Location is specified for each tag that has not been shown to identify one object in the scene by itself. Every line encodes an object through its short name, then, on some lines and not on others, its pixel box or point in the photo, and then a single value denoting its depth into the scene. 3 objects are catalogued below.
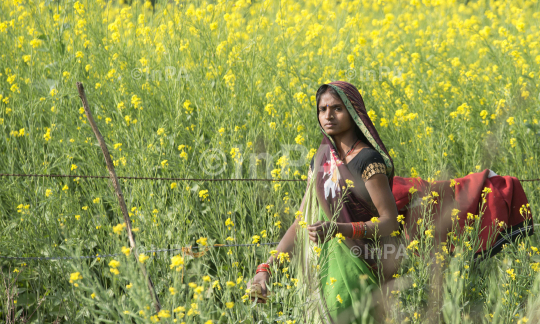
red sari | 12.59
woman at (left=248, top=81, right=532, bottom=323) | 12.31
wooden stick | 11.98
